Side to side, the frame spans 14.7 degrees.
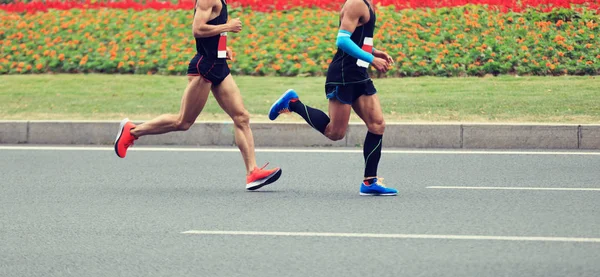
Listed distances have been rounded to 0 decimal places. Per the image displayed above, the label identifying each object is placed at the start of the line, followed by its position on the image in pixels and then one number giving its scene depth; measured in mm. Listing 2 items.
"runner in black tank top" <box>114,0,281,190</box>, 16990
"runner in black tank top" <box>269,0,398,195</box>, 16197
